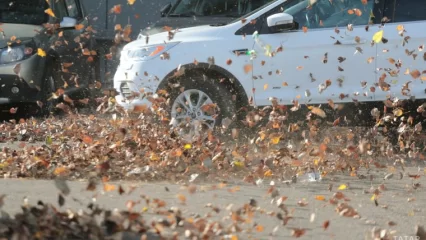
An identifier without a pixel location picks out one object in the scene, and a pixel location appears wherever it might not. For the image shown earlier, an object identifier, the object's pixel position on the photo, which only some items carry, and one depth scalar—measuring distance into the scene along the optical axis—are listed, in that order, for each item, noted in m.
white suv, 19.39
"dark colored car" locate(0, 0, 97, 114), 23.36
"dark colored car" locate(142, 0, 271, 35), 25.89
